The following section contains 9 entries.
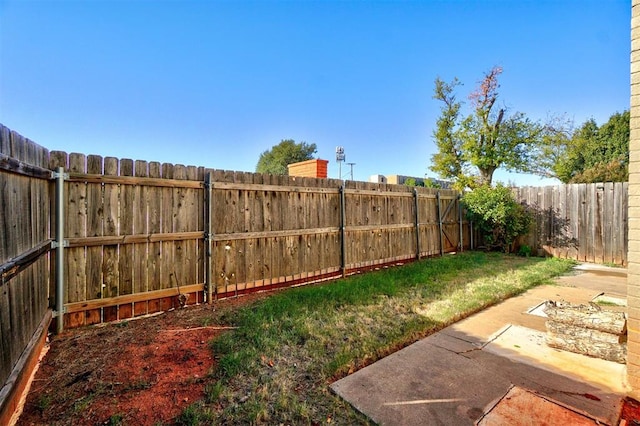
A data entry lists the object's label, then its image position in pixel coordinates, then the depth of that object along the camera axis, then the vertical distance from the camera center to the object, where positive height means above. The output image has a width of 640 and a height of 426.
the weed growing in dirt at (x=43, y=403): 1.83 -1.28
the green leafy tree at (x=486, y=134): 13.25 +3.59
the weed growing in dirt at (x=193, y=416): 1.74 -1.31
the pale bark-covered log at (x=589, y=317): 2.53 -1.07
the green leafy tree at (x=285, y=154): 31.46 +6.46
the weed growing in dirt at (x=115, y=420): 1.71 -1.29
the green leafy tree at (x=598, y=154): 16.05 +3.53
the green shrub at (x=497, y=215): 8.20 -0.22
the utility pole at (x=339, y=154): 13.05 +2.60
